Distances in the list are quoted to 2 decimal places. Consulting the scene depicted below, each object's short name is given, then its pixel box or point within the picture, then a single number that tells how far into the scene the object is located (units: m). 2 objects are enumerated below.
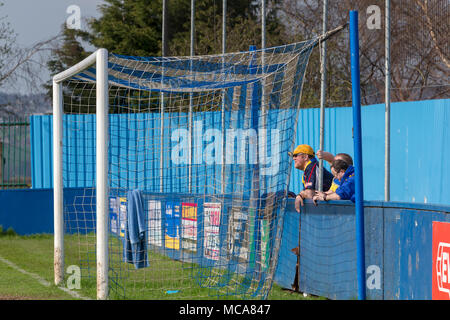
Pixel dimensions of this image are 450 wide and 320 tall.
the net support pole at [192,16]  30.04
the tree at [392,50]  35.59
